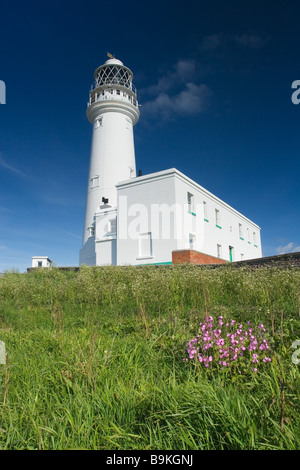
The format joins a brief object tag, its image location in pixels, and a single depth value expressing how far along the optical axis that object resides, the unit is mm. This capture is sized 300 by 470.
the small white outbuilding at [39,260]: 25262
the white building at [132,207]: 19359
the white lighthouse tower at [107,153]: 23359
